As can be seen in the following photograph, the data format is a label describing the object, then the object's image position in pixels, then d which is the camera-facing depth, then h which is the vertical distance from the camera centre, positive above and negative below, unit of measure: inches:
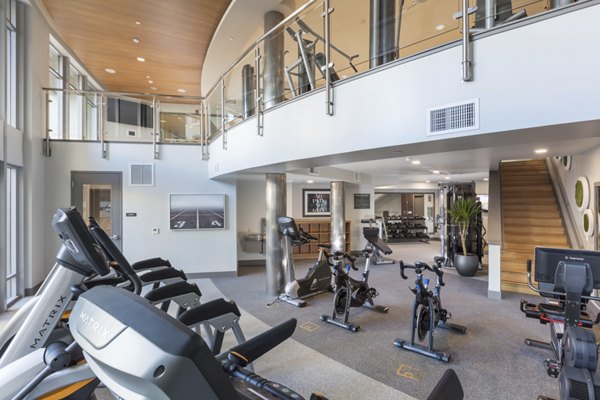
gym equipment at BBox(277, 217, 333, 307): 197.9 -50.3
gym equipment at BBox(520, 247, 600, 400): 84.9 -39.3
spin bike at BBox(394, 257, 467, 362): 128.9 -51.0
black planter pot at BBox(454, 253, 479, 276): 260.8 -53.3
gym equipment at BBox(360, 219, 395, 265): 261.9 -34.0
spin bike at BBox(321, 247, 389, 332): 161.3 -52.9
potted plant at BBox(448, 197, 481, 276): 261.4 -20.0
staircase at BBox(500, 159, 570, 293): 225.9 -13.7
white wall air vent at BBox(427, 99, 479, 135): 83.8 +24.2
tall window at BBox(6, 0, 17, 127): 195.8 +89.9
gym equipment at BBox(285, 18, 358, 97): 130.9 +66.0
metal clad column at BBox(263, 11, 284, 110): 163.8 +75.7
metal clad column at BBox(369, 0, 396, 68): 114.0 +68.4
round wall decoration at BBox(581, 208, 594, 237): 186.1 -13.4
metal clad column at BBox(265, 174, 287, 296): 211.5 -21.1
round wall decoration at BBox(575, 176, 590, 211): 193.7 +5.5
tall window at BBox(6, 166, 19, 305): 192.7 -20.2
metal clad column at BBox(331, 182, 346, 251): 332.5 -15.6
